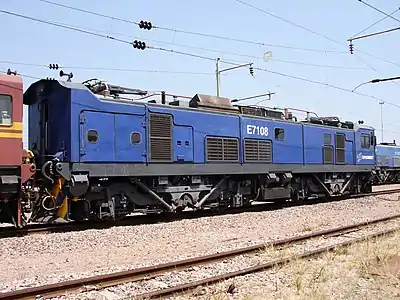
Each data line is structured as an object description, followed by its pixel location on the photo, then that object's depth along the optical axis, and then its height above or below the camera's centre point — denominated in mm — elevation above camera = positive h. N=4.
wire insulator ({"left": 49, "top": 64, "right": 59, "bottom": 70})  19031 +4481
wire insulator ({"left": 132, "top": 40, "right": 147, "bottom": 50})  17188 +4836
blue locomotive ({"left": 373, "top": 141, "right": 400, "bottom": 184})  37438 +523
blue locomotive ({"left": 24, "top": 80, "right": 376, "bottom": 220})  12109 +690
